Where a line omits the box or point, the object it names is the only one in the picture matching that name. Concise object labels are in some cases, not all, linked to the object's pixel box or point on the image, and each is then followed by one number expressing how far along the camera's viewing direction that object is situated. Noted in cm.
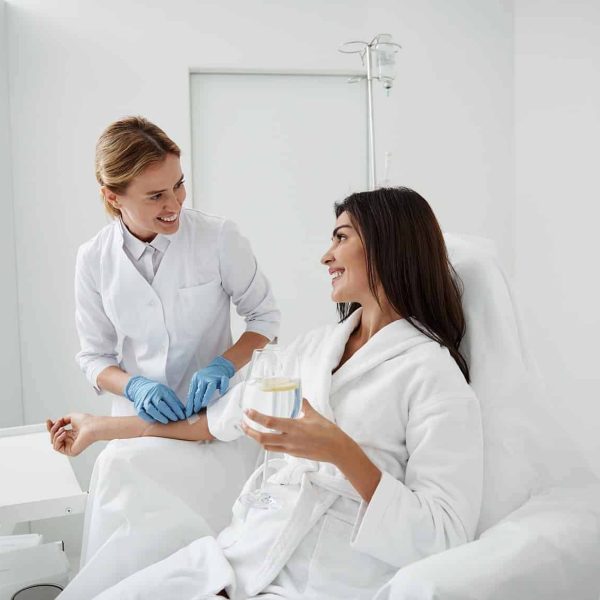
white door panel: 356
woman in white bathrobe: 126
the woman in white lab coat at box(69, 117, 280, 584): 176
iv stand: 285
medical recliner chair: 115
